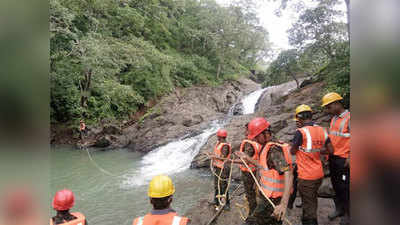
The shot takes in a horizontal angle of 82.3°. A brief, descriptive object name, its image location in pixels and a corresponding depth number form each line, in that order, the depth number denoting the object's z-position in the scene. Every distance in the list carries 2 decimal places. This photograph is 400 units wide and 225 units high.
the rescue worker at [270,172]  2.69
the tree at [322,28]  8.93
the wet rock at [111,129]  15.89
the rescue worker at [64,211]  2.44
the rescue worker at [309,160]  3.12
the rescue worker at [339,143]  3.32
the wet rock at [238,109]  20.54
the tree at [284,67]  11.66
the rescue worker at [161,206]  1.90
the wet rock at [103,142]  14.52
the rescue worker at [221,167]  5.02
